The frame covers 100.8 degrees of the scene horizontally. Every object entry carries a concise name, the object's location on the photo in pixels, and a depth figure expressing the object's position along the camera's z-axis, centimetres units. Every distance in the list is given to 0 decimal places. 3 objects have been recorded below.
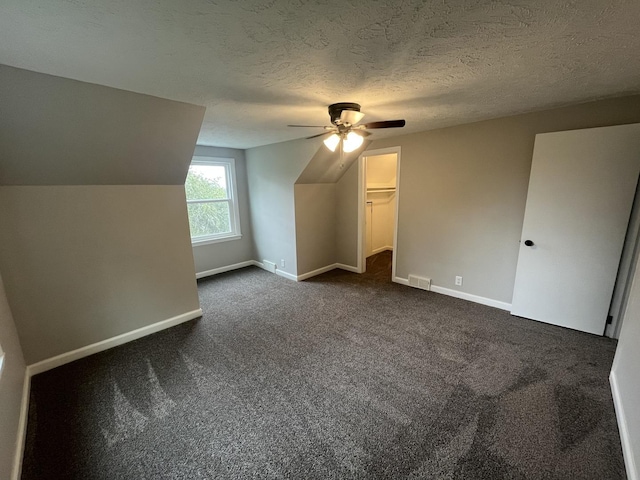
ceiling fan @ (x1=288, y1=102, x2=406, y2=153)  212
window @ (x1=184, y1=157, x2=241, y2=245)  429
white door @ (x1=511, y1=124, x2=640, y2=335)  231
